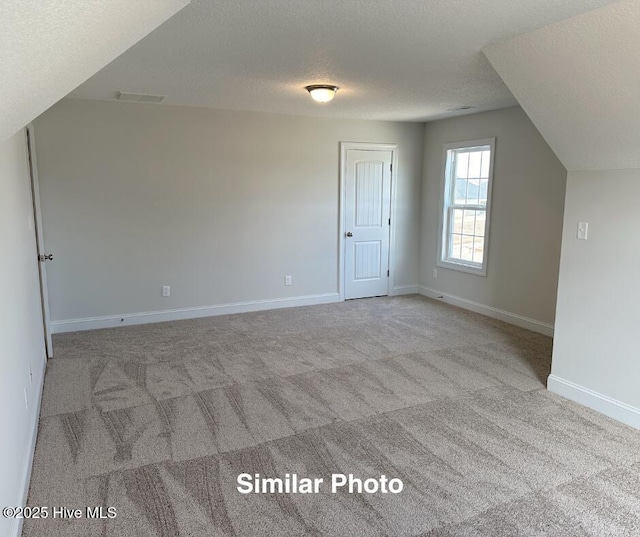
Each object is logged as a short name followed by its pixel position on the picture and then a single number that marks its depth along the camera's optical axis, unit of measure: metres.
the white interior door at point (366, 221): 6.07
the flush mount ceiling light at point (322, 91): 3.88
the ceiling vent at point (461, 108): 4.94
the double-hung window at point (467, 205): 5.51
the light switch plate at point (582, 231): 3.21
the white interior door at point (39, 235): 3.86
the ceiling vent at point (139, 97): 4.34
